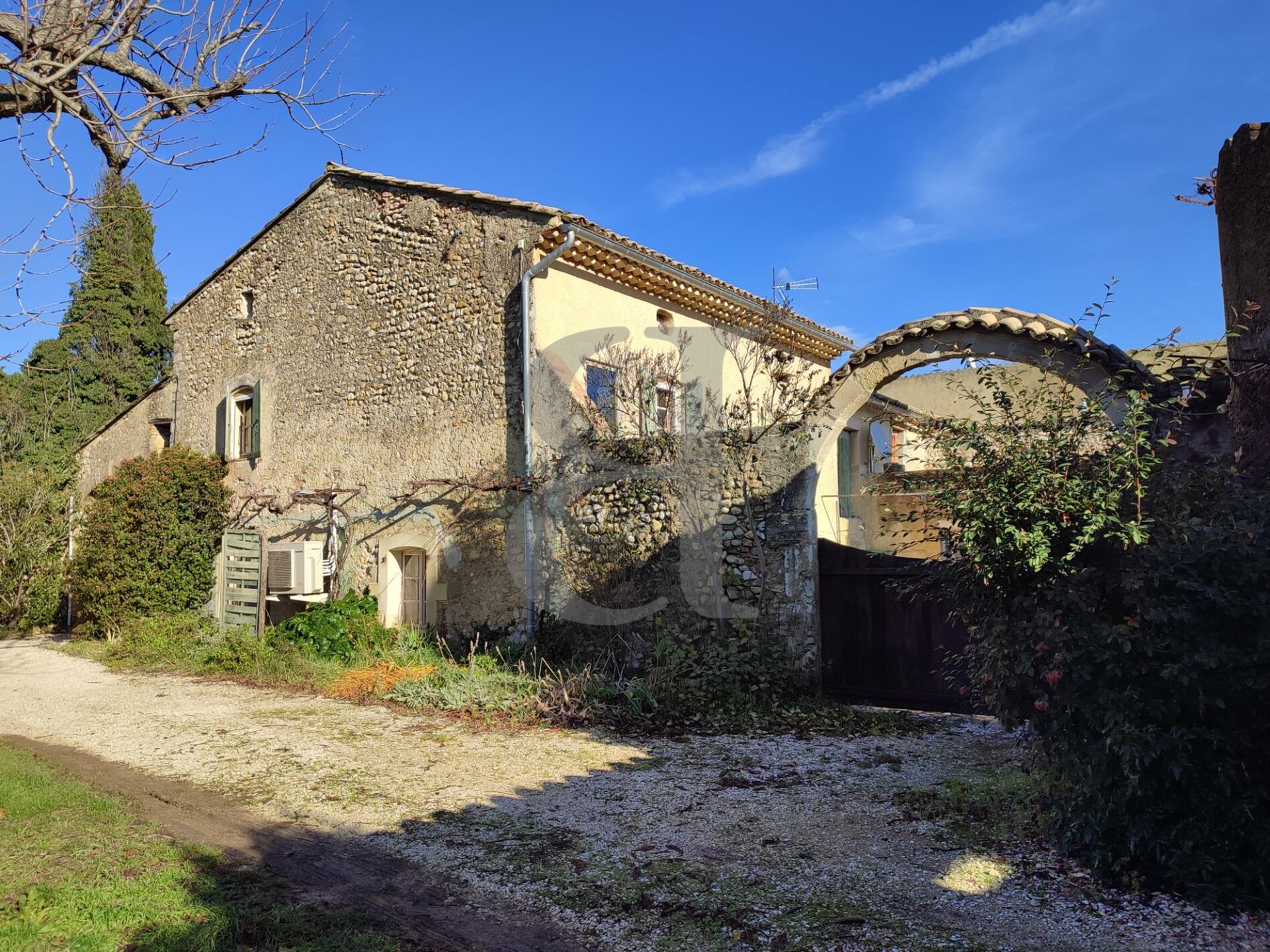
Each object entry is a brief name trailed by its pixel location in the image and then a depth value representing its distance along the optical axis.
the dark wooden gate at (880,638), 7.68
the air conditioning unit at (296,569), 11.65
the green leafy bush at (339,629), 10.65
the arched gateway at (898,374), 6.21
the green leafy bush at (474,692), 7.96
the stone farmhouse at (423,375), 10.20
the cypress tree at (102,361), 21.81
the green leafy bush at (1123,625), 3.43
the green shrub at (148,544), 12.77
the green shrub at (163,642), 11.66
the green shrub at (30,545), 14.96
